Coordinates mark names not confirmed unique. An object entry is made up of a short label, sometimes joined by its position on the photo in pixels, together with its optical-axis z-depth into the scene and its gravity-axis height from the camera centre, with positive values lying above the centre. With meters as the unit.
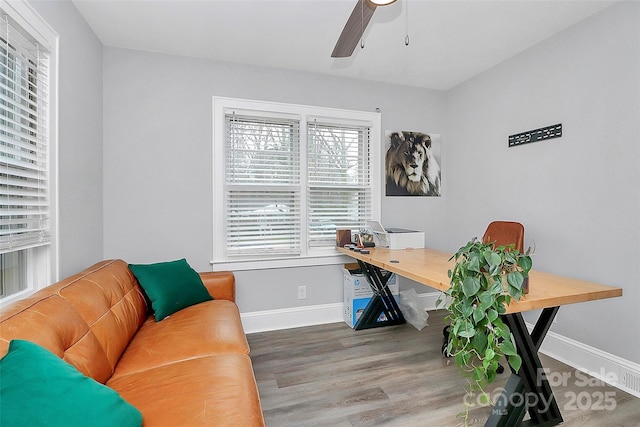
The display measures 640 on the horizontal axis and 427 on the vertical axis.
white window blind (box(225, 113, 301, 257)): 3.08 +0.24
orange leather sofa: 1.17 -0.72
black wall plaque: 2.60 +0.65
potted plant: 1.41 -0.41
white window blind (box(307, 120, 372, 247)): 3.34 +0.33
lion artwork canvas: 3.59 +0.53
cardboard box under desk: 3.20 -0.82
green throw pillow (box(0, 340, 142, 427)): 0.84 -0.52
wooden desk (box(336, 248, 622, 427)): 1.55 -0.67
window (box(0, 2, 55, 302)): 1.55 +0.31
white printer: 3.05 -0.26
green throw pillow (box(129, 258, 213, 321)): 2.22 -0.55
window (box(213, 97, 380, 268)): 3.06 +0.32
